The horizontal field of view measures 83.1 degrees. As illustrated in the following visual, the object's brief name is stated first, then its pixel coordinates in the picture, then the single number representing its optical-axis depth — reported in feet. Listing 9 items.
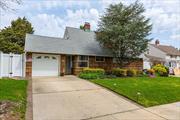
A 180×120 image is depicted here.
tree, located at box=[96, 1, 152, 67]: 32.93
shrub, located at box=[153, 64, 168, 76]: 39.89
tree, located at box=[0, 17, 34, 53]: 47.18
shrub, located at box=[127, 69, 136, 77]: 34.23
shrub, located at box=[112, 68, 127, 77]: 32.53
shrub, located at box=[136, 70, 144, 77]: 35.99
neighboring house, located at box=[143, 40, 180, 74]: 51.77
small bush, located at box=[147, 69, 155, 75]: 38.13
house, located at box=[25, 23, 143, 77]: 30.09
